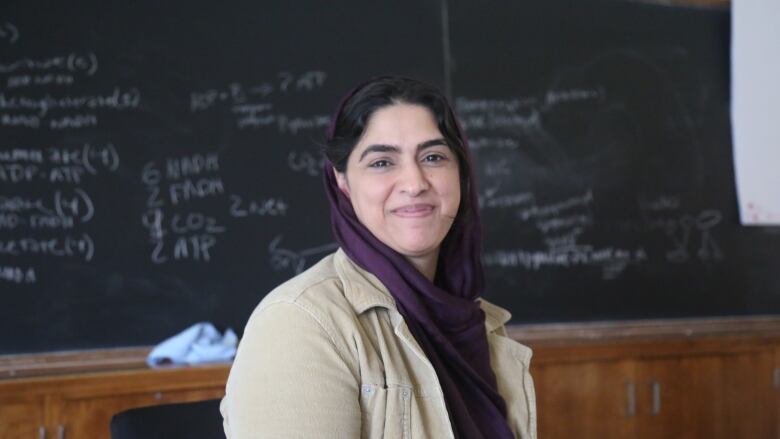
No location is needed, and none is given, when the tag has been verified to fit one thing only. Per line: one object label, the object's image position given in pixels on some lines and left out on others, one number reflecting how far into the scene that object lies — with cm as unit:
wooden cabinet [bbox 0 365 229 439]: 214
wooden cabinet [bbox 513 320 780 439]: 270
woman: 103
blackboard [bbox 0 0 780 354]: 231
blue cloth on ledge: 233
